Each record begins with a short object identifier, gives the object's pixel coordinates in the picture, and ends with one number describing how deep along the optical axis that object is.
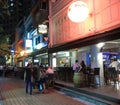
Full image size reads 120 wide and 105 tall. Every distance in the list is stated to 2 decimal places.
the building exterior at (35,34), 12.35
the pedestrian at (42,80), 7.49
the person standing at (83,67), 7.30
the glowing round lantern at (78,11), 6.89
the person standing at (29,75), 7.25
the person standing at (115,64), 7.31
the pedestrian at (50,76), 8.30
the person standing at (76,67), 7.57
